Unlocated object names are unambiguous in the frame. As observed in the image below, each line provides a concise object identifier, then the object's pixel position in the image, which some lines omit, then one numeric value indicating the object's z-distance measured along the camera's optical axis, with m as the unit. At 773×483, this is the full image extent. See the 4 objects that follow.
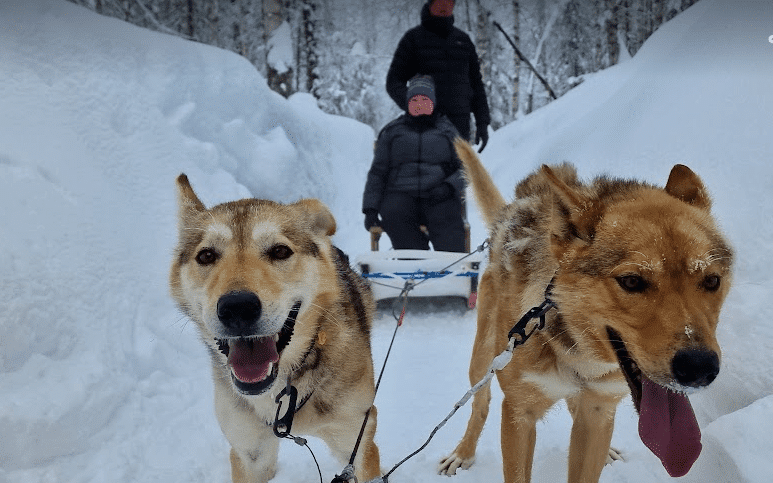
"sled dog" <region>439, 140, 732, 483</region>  1.22
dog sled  4.09
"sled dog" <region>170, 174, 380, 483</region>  1.62
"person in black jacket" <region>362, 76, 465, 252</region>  4.84
